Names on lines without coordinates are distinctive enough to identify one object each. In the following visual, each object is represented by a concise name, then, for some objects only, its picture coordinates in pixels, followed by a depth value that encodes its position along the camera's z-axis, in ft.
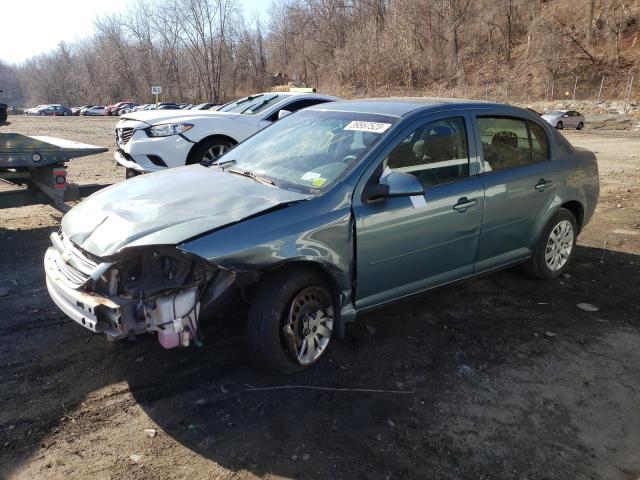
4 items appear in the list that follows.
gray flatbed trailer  19.40
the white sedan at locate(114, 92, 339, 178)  24.20
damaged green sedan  9.61
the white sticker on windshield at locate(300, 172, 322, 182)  11.73
